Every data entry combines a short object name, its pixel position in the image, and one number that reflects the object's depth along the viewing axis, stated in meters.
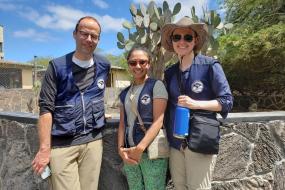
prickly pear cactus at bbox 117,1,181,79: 7.56
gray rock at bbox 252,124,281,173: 3.74
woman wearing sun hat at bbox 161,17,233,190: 2.79
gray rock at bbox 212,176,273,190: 3.73
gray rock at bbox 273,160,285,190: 3.82
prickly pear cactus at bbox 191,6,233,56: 7.84
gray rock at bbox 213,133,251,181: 3.67
